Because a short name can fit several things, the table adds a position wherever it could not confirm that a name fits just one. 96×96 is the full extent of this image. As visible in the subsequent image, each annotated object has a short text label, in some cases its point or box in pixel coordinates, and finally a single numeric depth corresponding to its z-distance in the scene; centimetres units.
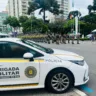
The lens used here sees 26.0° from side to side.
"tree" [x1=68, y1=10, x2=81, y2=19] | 7956
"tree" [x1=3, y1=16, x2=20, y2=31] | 7694
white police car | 493
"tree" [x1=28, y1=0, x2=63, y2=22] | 5709
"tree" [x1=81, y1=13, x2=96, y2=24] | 6544
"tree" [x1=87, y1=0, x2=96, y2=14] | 6469
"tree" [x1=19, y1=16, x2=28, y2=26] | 7378
